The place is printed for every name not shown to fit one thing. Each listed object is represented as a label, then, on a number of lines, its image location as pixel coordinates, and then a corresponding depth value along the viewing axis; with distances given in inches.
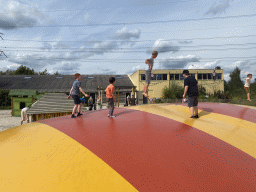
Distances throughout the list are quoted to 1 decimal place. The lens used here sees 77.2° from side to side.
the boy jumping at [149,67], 181.0
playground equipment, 64.1
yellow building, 1353.3
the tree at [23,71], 2133.4
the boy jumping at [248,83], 281.2
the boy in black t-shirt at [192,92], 146.4
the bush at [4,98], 1132.5
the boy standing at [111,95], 146.6
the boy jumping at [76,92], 158.9
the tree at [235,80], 2359.6
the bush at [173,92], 1226.4
